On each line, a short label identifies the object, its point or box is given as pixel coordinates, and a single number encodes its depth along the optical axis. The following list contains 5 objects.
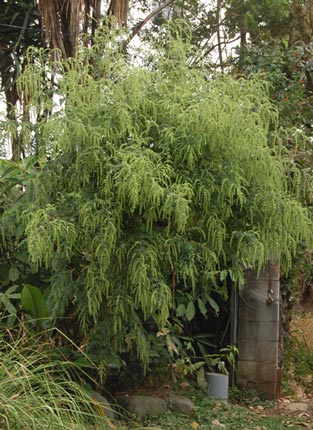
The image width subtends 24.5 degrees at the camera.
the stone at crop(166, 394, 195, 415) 6.18
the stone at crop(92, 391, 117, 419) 5.53
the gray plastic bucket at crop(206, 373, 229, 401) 6.77
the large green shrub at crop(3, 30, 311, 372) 4.88
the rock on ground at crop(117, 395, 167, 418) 5.89
